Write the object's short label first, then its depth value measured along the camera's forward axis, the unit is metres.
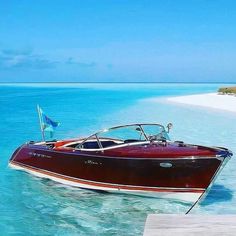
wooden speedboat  8.62
